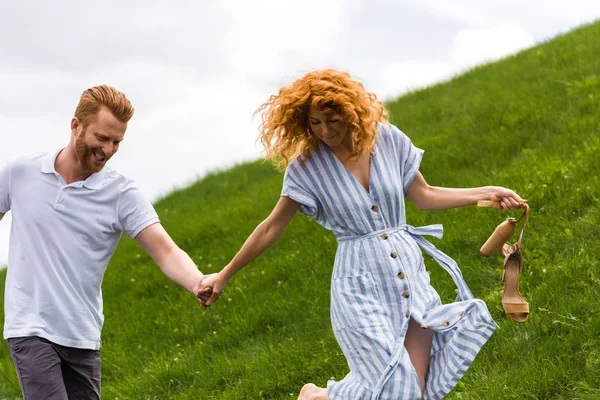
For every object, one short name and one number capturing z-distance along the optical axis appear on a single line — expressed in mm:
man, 5285
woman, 5113
